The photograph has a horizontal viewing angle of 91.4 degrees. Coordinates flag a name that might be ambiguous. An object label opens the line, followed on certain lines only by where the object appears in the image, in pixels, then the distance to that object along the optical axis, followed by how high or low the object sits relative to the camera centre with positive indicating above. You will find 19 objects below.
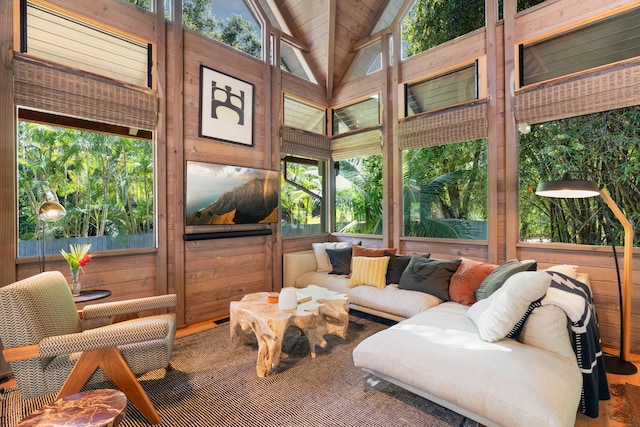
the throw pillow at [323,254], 4.52 -0.59
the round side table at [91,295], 2.47 -0.66
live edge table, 2.39 -0.87
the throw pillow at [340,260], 4.25 -0.63
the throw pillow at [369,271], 3.64 -0.68
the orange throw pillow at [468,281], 3.00 -0.66
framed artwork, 3.77 +1.36
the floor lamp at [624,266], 2.42 -0.42
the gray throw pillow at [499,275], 2.60 -0.54
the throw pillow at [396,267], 3.66 -0.63
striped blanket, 1.83 -0.80
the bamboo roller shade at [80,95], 2.61 +1.11
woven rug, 1.91 -1.25
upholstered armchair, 1.71 -0.74
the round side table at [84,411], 1.28 -0.85
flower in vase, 2.57 -0.36
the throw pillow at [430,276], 3.18 -0.66
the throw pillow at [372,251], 3.96 -0.48
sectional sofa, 1.54 -0.85
